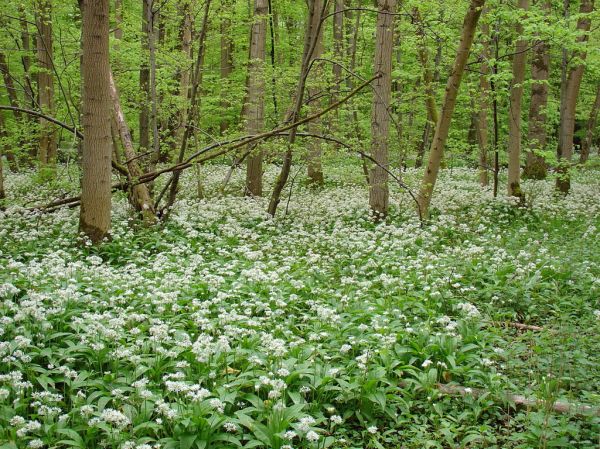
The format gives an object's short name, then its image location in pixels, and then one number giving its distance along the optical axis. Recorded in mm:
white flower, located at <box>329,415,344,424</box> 3921
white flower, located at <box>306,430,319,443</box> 3569
